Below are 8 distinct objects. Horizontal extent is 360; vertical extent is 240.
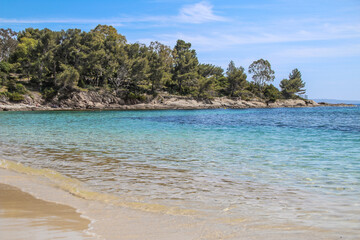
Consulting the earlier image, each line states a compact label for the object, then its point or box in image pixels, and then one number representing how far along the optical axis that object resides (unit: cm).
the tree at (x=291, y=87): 12075
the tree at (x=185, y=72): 9000
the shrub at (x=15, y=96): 5866
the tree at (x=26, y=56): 6738
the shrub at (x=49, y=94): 6544
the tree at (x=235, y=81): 10012
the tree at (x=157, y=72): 8012
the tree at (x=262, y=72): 12050
